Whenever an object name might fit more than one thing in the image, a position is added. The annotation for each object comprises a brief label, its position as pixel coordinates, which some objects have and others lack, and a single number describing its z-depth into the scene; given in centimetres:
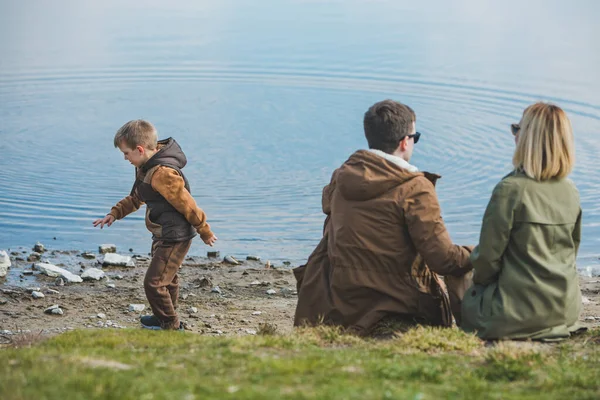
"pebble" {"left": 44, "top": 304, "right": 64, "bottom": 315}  910
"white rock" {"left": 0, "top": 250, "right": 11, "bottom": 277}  1027
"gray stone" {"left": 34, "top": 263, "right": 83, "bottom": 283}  1016
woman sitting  645
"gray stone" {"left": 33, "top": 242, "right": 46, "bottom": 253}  1151
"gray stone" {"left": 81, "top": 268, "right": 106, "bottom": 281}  1026
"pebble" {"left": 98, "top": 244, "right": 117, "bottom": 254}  1165
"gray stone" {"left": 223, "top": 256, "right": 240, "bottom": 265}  1134
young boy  822
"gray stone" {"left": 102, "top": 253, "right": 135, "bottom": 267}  1092
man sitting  684
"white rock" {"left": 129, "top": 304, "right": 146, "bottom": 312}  935
